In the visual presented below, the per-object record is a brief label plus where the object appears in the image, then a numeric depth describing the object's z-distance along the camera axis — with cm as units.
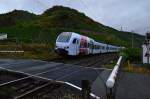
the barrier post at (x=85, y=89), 365
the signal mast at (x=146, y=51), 1316
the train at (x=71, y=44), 1438
